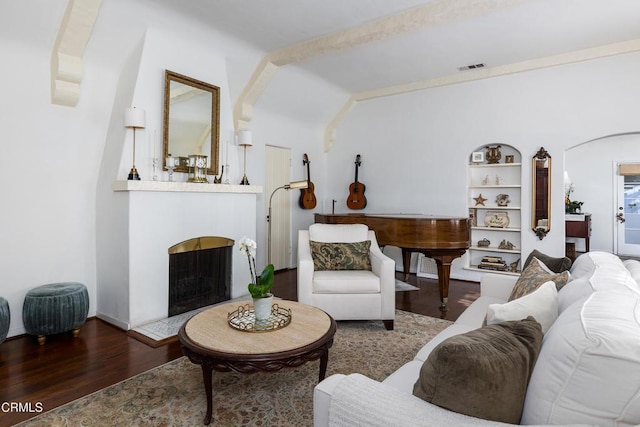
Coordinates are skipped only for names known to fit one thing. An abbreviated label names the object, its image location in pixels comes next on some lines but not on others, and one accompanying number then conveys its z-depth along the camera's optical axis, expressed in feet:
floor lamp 14.32
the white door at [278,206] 18.33
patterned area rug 6.40
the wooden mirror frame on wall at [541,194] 15.28
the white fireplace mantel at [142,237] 10.73
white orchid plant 7.04
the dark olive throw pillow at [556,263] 7.64
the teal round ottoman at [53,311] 9.61
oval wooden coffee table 5.95
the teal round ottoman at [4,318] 8.73
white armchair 10.43
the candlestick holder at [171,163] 11.70
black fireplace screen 12.03
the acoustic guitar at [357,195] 20.29
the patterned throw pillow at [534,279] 6.08
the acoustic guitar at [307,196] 20.07
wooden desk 20.97
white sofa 2.74
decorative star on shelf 17.22
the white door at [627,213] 24.00
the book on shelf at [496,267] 16.38
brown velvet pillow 3.17
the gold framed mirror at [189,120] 12.01
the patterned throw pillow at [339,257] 11.61
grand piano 12.59
